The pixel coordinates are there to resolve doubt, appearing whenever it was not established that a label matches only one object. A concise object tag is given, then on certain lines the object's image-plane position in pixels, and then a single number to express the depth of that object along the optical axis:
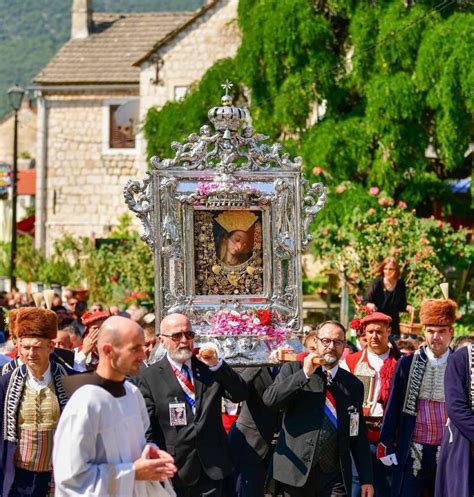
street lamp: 28.44
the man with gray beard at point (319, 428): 9.26
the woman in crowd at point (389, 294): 15.49
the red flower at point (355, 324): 11.65
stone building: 39.34
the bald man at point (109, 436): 6.39
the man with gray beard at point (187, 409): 8.95
